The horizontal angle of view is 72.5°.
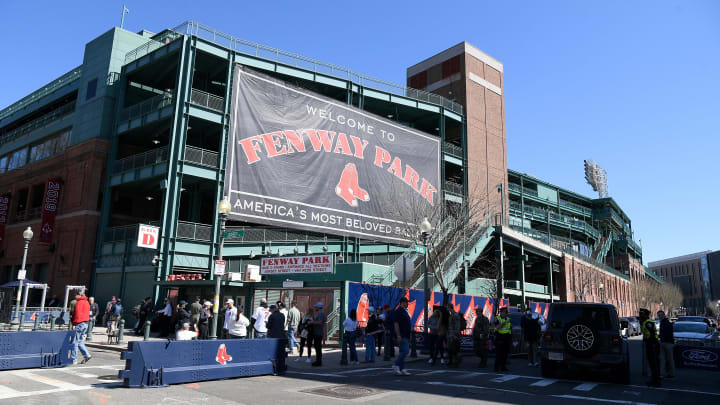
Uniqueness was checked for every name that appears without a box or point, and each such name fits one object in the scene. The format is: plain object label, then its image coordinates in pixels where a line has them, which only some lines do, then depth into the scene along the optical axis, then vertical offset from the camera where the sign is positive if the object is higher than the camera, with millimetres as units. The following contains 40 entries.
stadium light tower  101438 +26978
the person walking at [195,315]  19000 -759
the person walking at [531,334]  15664 -851
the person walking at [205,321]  18641 -974
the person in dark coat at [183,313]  18734 -717
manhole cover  9320 -1771
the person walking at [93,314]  20600 -1000
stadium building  28500 +8523
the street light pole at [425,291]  17633 +428
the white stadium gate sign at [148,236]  25922 +3028
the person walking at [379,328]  17766 -922
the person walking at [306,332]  14795 -1071
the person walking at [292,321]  18047 -818
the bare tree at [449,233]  27469 +4225
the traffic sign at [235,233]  23364 +2988
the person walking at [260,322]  16438 -816
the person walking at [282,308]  15838 -335
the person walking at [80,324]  13016 -865
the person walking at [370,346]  15438 -1380
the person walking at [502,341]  13773 -974
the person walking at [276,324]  14156 -758
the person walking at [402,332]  12367 -766
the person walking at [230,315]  14964 -569
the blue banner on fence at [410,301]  21594 +123
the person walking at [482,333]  14477 -818
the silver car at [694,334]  19234 -902
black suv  11539 -761
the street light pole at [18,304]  23347 -724
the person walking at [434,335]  15164 -964
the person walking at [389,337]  14945 -1103
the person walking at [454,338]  14641 -1006
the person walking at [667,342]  12867 -773
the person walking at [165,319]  22852 -1153
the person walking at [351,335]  14961 -1042
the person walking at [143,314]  23594 -991
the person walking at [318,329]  14133 -855
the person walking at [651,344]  11625 -818
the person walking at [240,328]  13555 -852
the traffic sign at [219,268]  14984 +838
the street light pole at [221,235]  14280 +1950
